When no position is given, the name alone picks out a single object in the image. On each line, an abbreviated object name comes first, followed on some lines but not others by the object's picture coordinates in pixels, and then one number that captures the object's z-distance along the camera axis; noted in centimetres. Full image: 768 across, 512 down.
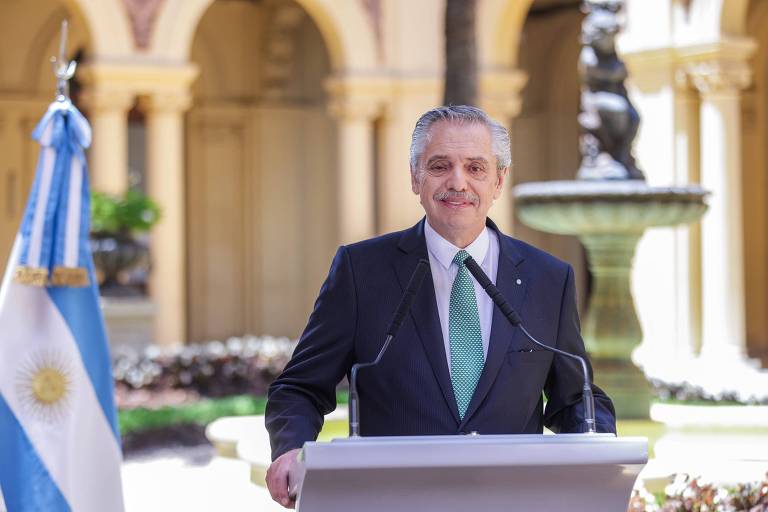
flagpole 611
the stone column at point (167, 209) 1503
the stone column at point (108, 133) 1471
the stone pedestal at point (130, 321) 1342
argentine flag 575
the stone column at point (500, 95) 1609
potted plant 1291
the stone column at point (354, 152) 1606
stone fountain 775
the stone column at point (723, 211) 1345
